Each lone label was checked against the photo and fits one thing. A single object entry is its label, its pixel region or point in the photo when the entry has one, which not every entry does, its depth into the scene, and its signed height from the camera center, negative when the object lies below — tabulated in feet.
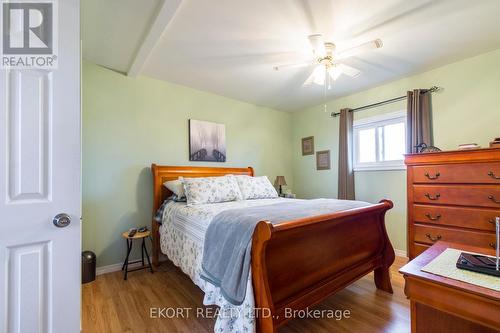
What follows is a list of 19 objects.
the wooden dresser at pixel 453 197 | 6.84 -1.02
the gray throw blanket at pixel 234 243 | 4.58 -1.64
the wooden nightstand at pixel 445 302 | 3.09 -1.94
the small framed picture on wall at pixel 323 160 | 13.32 +0.38
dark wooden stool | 8.48 -3.27
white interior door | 3.34 -0.32
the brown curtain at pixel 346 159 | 11.89 +0.37
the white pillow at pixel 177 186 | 9.12 -0.76
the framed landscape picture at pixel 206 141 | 11.30 +1.32
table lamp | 13.97 -0.86
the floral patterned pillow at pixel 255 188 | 10.12 -0.93
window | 10.77 +1.19
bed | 4.39 -2.30
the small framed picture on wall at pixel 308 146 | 14.24 +1.31
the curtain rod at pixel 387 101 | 9.49 +3.03
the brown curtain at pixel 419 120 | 9.48 +1.88
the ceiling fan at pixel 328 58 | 6.61 +3.41
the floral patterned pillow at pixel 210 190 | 8.55 -0.87
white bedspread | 4.46 -2.43
